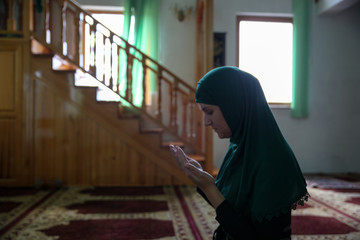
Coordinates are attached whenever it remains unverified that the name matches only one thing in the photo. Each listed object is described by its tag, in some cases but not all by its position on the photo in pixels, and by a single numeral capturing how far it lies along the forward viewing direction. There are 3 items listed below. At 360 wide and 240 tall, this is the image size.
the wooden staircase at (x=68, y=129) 4.02
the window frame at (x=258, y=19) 5.37
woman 0.94
